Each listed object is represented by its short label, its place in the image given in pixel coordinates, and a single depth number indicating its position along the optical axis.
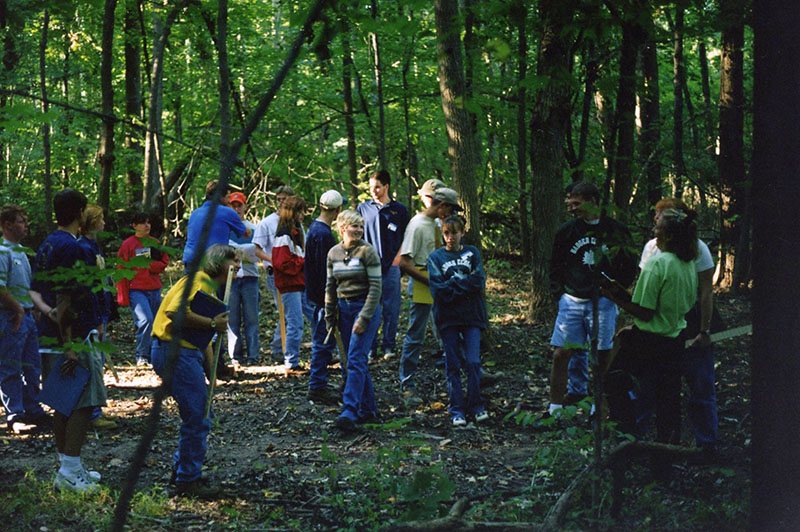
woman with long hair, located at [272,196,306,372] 8.75
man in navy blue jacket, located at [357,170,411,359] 9.12
